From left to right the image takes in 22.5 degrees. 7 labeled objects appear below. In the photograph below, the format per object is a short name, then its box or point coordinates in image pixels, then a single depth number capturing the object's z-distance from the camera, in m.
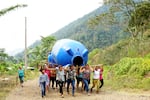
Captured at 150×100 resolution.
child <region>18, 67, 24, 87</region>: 24.57
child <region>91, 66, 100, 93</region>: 19.47
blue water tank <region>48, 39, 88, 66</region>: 21.25
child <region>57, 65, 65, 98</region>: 18.52
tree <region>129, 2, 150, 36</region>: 36.31
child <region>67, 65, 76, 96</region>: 18.71
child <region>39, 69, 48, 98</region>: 18.42
